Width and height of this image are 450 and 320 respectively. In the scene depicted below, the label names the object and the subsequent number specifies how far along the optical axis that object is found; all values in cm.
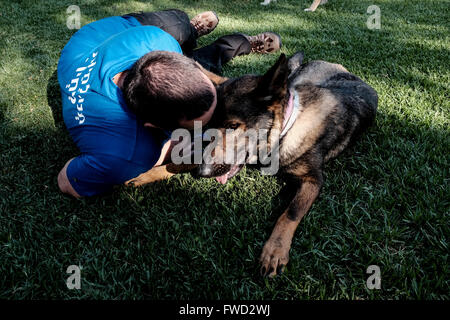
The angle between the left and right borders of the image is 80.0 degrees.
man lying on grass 228
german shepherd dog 224
